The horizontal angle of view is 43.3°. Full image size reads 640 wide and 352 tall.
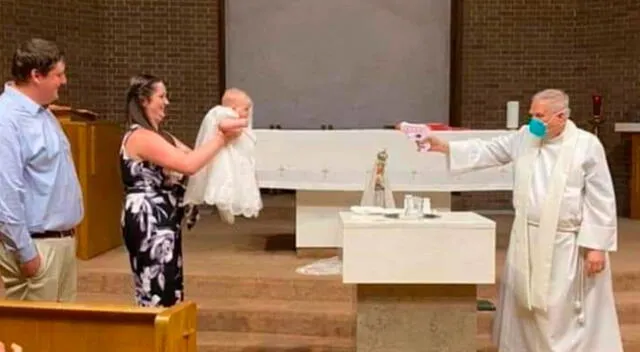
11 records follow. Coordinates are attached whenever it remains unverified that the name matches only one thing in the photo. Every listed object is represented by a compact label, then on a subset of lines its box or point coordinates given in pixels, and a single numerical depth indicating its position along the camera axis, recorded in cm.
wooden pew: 200
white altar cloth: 500
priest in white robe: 327
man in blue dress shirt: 238
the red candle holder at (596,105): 752
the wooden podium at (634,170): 746
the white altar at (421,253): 294
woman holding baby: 279
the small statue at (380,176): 416
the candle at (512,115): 525
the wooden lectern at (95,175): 511
